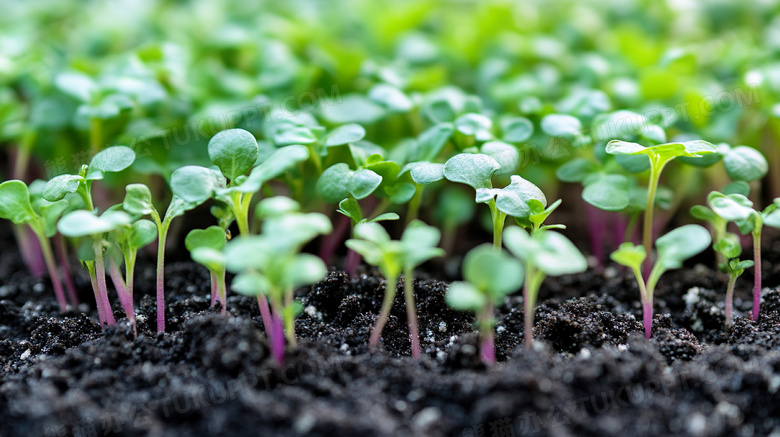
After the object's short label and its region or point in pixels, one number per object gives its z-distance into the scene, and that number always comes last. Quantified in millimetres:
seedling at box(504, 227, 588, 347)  316
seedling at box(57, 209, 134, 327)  323
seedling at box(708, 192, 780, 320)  342
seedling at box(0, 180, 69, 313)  353
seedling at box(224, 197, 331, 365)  314
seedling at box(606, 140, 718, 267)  347
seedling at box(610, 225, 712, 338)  335
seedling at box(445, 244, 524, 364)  316
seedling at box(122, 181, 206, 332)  341
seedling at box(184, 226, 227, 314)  344
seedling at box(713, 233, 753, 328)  354
